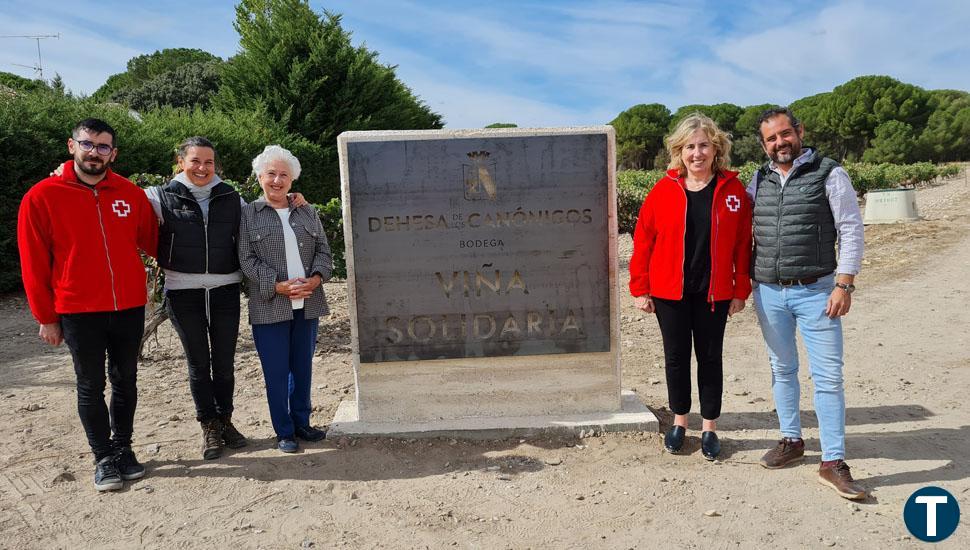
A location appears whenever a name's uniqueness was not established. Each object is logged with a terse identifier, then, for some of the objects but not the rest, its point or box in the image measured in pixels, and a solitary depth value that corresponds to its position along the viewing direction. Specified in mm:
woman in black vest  3617
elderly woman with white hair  3688
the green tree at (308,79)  17828
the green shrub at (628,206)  16547
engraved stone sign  4039
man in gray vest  3152
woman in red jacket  3471
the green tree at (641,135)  70938
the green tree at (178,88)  38625
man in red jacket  3285
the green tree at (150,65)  49906
